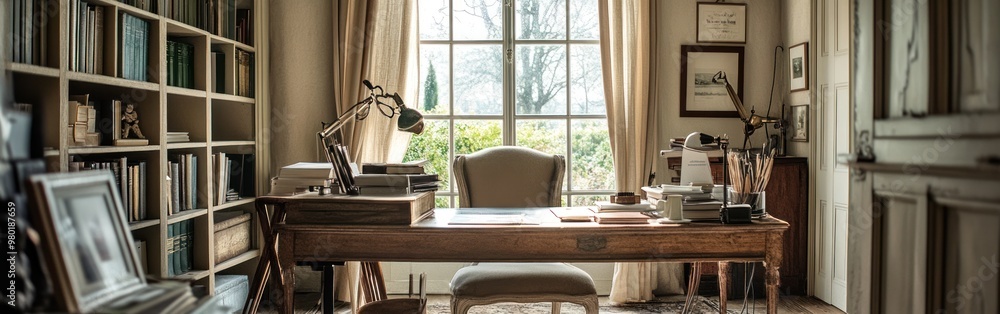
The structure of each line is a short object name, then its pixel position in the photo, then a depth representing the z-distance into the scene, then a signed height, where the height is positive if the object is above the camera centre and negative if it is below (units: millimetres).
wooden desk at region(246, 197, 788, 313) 2527 -318
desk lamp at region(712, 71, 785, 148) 4055 +170
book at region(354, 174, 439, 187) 2730 -112
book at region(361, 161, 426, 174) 2824 -71
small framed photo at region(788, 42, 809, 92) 4289 +482
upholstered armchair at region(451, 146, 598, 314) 3506 -134
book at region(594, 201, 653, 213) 2895 -223
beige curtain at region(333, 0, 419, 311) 4438 +513
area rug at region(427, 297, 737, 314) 4137 -889
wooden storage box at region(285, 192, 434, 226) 2535 -209
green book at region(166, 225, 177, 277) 3424 -475
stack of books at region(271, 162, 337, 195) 2875 -114
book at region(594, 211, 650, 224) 2617 -243
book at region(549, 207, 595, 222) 2689 -247
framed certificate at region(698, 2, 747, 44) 4562 +772
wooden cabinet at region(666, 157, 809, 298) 4336 -386
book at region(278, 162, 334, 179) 2873 -84
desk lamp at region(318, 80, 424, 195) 2734 +34
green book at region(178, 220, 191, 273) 3564 -471
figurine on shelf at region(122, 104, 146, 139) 3123 +119
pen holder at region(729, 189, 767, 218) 2650 -184
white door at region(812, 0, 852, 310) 3947 +32
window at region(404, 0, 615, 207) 4656 +448
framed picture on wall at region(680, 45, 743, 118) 4586 +442
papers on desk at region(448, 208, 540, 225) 2635 -252
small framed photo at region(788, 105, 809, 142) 4332 +149
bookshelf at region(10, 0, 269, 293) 2533 +227
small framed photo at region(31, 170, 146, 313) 983 -130
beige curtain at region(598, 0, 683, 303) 4477 +379
